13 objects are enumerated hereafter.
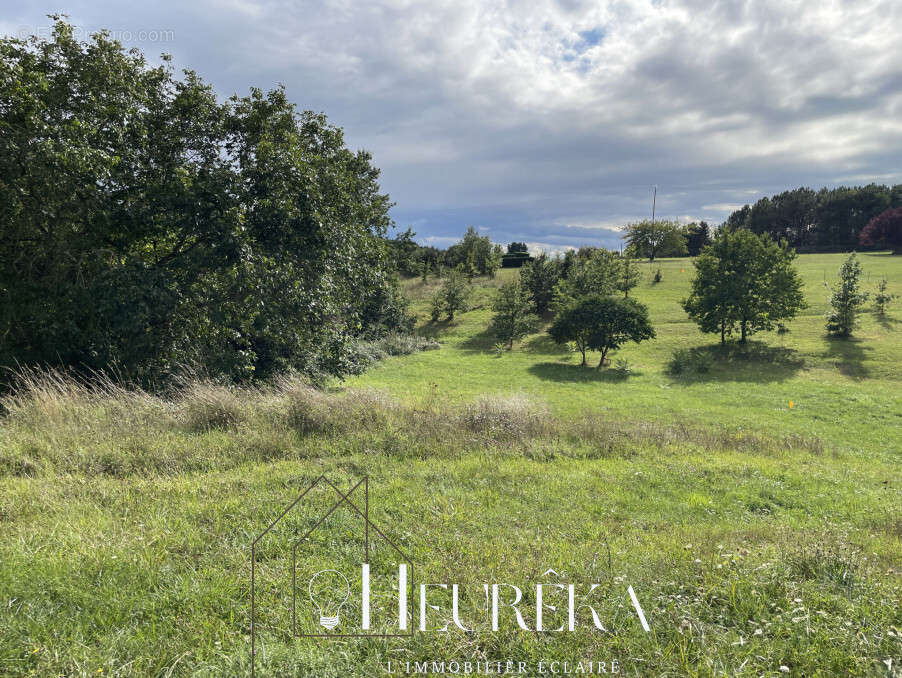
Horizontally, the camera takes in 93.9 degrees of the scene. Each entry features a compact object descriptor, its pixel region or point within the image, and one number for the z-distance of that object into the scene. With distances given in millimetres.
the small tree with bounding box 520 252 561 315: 41656
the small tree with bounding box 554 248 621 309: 35406
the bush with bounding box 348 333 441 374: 29188
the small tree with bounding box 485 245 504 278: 56222
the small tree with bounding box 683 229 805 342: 29922
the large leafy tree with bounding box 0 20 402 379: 10078
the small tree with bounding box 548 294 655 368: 27438
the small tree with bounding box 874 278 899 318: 34844
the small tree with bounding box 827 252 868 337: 30656
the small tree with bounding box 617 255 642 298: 44375
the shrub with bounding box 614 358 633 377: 26684
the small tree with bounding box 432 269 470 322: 42656
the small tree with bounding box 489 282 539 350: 34750
